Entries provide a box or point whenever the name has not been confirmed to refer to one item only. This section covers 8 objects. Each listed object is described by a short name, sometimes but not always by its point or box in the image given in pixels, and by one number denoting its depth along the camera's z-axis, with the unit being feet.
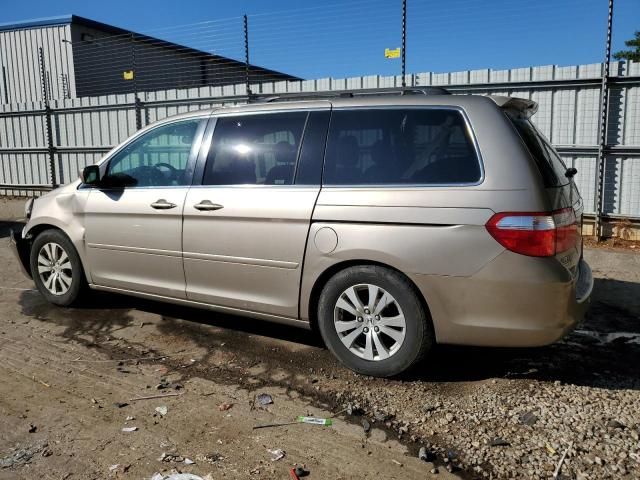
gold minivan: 10.48
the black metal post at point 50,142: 44.34
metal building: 55.57
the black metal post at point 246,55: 33.94
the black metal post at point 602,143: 25.22
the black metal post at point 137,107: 39.81
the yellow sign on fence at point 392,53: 29.09
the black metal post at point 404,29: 28.37
